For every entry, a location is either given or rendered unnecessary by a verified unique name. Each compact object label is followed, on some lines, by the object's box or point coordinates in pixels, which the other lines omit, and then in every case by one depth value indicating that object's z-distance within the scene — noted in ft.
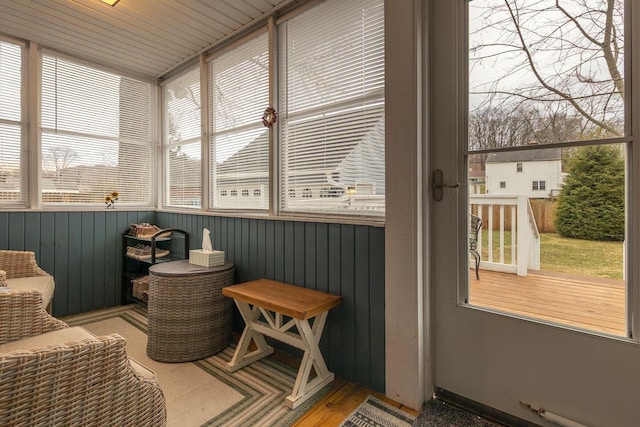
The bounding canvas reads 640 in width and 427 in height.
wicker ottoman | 7.22
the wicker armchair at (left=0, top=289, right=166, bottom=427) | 2.51
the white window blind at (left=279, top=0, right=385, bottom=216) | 6.41
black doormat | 5.10
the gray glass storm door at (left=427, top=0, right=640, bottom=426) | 4.25
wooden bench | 5.74
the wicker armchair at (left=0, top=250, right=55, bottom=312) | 7.75
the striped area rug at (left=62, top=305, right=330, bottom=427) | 5.34
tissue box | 7.88
